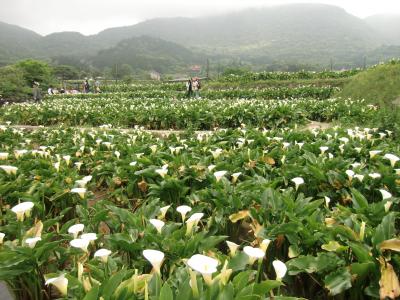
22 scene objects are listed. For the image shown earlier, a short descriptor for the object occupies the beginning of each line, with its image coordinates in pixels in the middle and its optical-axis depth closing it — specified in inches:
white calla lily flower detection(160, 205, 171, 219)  109.3
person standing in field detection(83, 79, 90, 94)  1155.9
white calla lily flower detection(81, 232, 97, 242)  83.6
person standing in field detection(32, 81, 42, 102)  807.2
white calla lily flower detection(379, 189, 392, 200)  108.8
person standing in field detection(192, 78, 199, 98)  857.5
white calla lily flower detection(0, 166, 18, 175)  145.8
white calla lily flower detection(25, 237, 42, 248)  88.1
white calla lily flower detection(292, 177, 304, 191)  124.4
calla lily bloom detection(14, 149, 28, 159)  192.7
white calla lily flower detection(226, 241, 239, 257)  82.7
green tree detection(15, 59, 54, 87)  1333.7
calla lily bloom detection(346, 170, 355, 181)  134.8
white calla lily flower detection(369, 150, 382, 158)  162.2
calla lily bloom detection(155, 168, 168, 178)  141.6
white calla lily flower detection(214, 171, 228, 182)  132.8
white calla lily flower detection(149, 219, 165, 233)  93.1
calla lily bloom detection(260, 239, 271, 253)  80.4
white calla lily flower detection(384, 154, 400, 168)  145.4
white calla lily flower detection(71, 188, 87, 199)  118.1
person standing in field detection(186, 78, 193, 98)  865.4
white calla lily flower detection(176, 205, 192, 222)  99.1
